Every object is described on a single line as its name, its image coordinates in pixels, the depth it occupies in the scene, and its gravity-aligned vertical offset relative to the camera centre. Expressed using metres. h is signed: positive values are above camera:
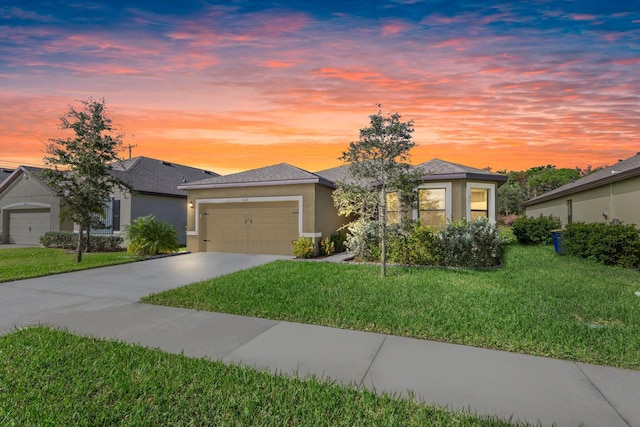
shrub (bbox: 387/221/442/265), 10.28 -0.87
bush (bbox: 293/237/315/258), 12.38 -1.10
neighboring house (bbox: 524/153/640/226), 12.66 +1.09
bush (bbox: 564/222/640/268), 10.14 -0.76
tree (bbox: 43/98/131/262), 10.94 +2.00
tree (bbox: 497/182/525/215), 39.16 +2.36
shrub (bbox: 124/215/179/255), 13.26 -0.79
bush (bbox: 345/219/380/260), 11.29 -0.81
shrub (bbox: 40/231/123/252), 16.03 -1.18
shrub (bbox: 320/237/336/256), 13.28 -1.13
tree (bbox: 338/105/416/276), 8.45 +1.71
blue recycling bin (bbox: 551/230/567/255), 13.12 -0.90
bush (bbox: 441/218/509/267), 9.93 -0.75
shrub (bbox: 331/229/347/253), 14.22 -0.90
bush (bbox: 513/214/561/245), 17.02 -0.51
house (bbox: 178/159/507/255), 13.20 +0.61
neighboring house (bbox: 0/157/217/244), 16.98 +0.85
